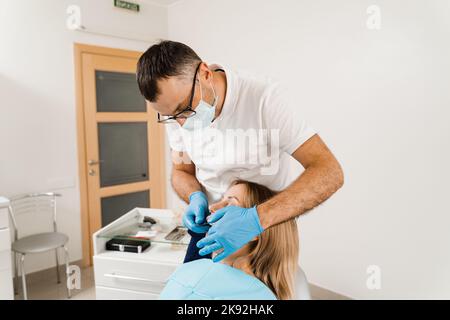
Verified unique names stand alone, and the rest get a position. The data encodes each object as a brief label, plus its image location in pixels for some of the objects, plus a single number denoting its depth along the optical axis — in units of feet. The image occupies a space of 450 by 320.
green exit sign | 11.23
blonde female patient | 3.14
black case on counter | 5.59
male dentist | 3.18
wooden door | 10.83
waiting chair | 8.35
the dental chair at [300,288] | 3.73
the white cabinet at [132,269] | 5.34
